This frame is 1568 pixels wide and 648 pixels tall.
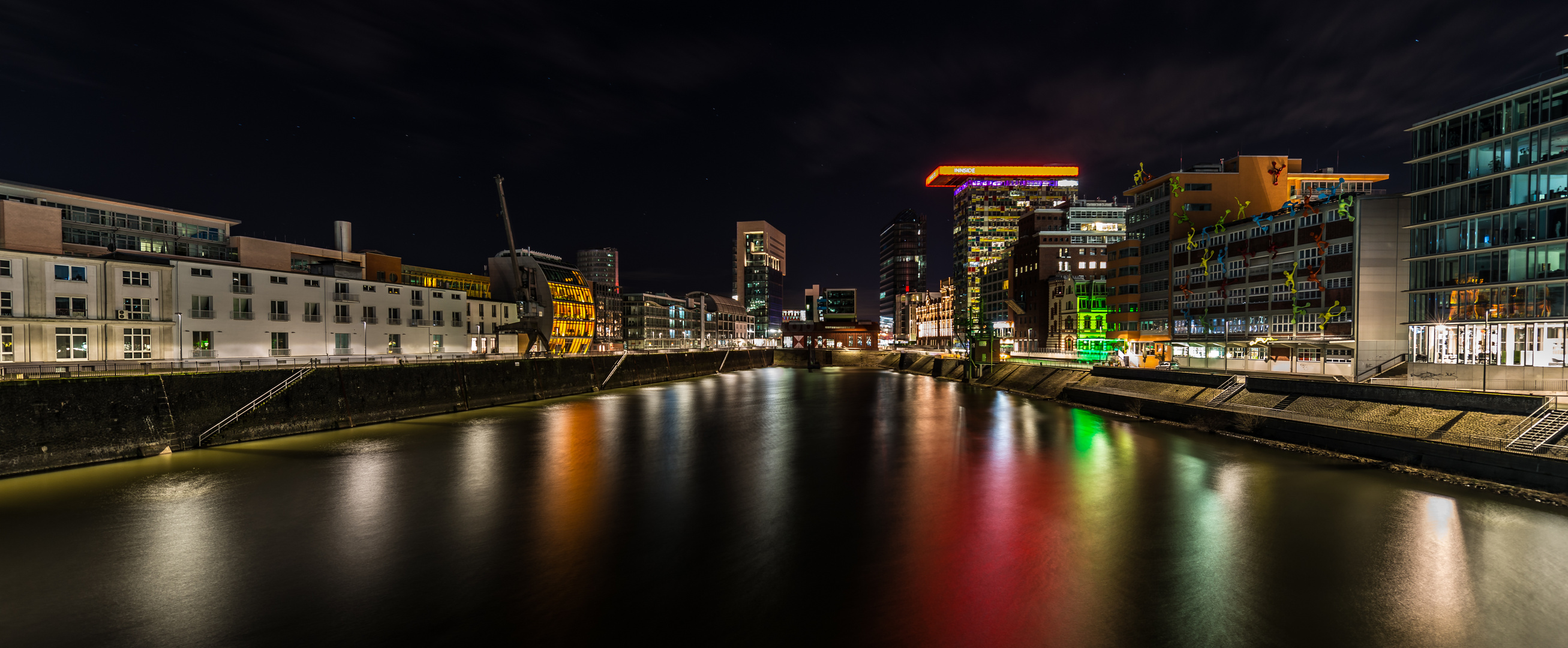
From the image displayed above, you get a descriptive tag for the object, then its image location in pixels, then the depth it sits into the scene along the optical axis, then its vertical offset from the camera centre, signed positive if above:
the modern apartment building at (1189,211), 78.62 +14.57
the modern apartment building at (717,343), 153.75 -5.99
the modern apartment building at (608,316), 160.25 +2.02
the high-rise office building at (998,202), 190.50 +38.94
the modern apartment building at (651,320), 174.12 +1.00
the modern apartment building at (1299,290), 48.41 +2.79
